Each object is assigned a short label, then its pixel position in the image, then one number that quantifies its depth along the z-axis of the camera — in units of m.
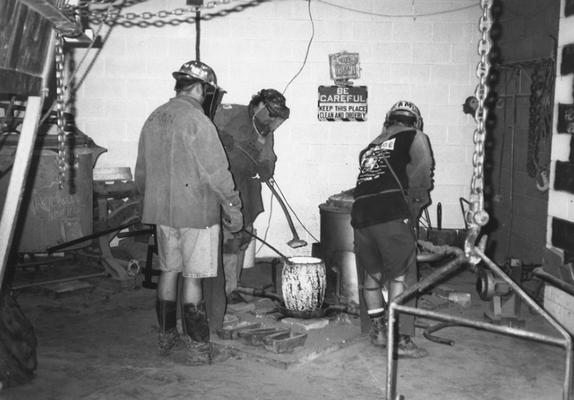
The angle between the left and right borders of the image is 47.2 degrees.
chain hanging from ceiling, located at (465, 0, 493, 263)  2.92
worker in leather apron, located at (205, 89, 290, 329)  6.39
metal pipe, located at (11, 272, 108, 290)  6.86
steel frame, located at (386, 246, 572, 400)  2.84
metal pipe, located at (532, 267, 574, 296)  3.69
